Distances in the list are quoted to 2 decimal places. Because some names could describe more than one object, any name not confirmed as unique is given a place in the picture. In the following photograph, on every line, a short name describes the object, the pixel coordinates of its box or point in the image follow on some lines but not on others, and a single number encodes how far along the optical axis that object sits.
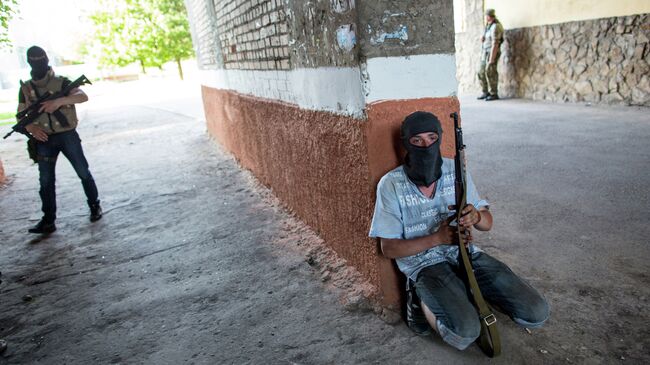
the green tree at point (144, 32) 28.39
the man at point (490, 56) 9.46
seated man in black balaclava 2.21
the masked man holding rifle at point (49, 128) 4.44
